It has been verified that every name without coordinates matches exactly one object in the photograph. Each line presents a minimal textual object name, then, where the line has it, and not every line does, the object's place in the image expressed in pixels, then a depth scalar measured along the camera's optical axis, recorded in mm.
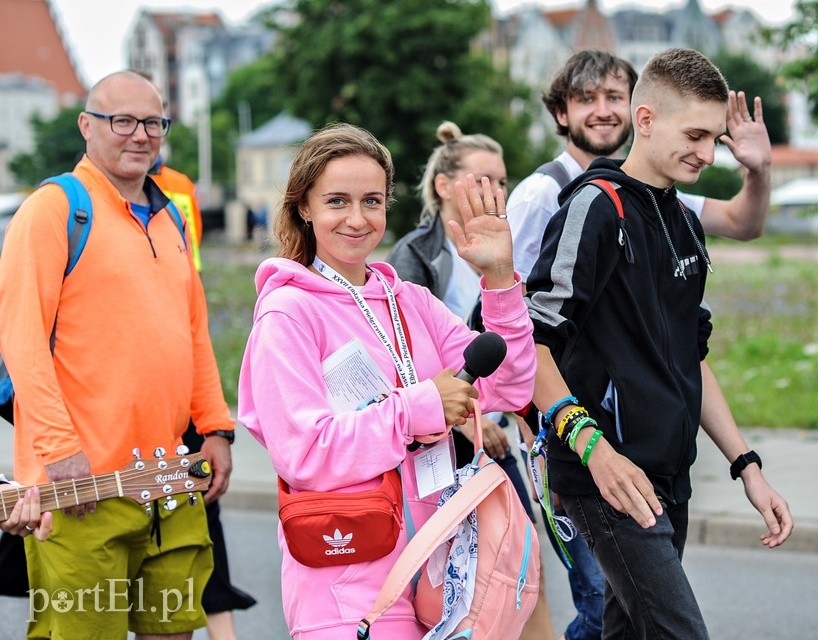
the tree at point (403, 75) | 41500
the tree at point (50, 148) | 76188
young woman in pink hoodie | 2697
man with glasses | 3627
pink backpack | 2625
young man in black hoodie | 3064
